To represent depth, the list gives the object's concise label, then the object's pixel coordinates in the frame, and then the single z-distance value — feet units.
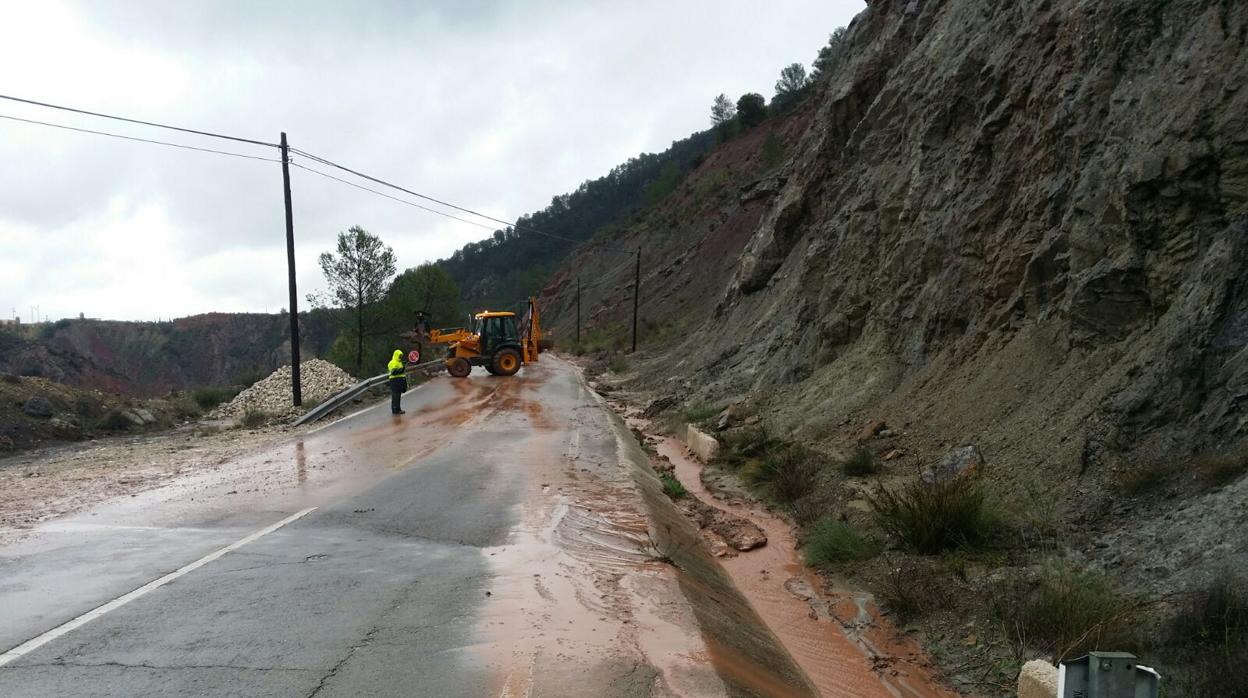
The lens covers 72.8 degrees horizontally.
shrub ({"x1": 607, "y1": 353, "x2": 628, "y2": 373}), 136.05
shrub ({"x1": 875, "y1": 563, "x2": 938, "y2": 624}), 24.75
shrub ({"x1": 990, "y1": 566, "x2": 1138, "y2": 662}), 18.52
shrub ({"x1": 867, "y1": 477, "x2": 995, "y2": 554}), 27.22
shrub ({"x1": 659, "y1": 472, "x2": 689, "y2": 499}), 43.19
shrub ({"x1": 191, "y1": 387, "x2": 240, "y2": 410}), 88.68
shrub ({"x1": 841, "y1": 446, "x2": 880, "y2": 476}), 38.50
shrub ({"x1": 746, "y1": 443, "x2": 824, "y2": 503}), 40.37
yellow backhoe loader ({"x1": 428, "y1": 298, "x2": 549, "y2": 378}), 108.58
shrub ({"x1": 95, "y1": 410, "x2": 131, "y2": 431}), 65.31
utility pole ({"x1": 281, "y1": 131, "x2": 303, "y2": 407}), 77.15
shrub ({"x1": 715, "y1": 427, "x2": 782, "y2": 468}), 49.11
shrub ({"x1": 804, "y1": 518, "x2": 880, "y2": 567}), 29.91
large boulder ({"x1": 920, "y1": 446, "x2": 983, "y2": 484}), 31.94
